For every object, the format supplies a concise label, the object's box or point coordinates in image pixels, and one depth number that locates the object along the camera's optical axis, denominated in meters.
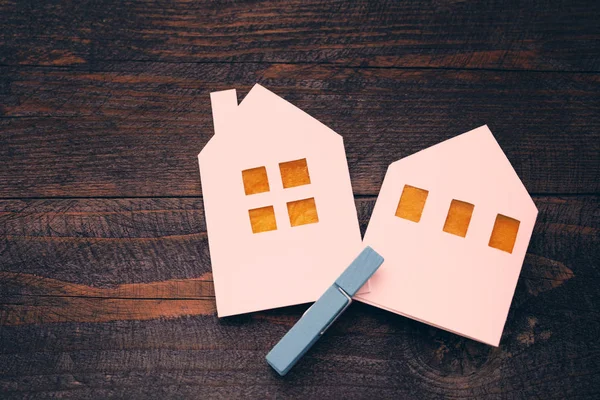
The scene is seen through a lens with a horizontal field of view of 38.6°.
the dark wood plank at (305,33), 0.41
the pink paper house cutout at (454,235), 0.39
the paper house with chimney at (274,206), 0.39
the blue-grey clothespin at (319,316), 0.38
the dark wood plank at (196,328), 0.39
